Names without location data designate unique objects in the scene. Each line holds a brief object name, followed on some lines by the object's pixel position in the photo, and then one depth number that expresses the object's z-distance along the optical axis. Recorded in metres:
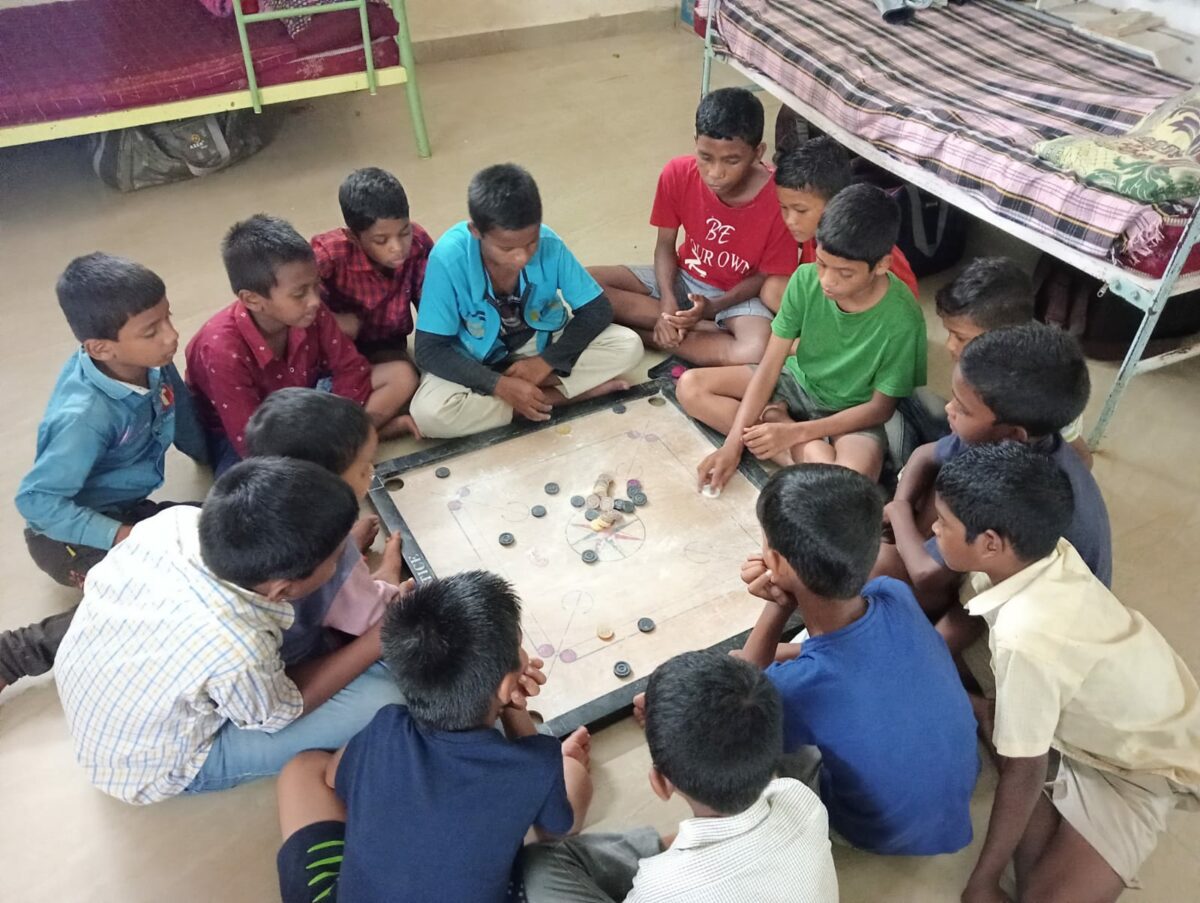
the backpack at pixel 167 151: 3.44
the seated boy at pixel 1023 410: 1.61
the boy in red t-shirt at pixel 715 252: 2.33
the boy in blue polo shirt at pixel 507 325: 2.05
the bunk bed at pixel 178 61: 3.12
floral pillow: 2.09
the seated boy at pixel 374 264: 2.15
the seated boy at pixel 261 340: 1.95
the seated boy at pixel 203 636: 1.33
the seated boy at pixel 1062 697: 1.34
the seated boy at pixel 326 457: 1.57
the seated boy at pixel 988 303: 1.87
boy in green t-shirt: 1.93
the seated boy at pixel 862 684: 1.30
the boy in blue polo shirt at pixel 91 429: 1.75
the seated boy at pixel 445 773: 1.19
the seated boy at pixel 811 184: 2.13
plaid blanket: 2.27
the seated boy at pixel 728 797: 1.13
